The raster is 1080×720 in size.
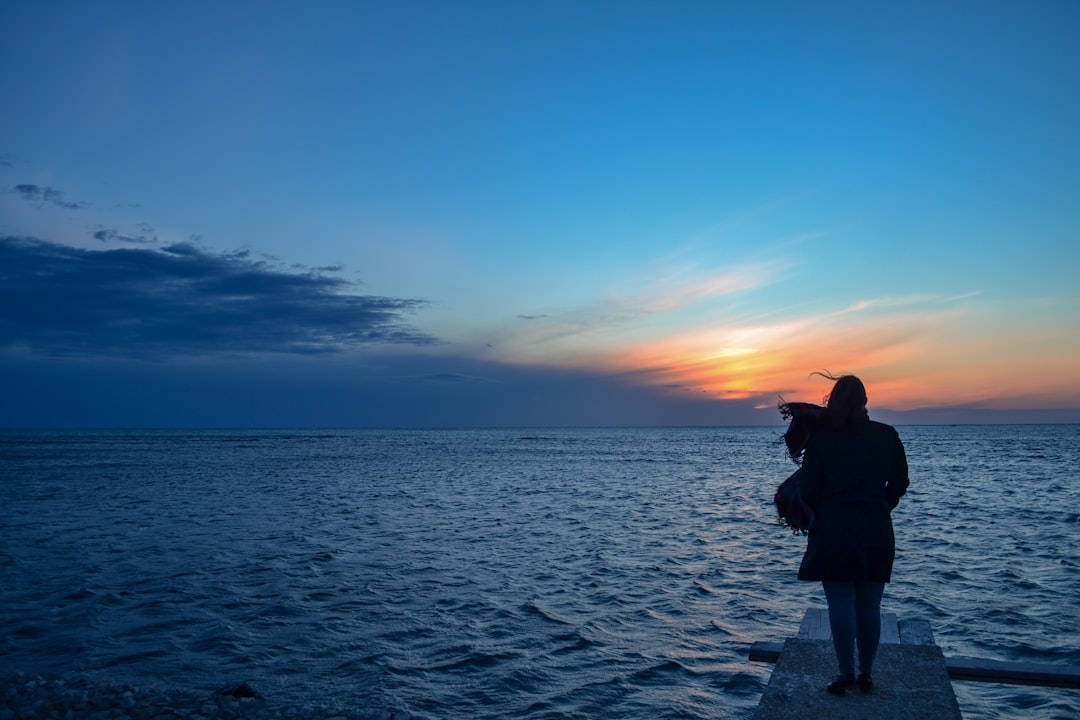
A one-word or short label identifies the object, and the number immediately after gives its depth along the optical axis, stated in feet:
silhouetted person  18.39
